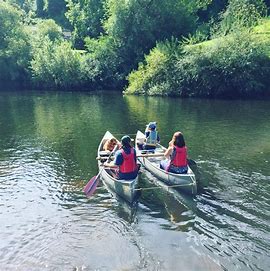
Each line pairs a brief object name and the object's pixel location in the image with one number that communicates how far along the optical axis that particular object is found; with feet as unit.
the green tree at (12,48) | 127.15
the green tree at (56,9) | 214.73
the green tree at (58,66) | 117.54
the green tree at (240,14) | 98.26
